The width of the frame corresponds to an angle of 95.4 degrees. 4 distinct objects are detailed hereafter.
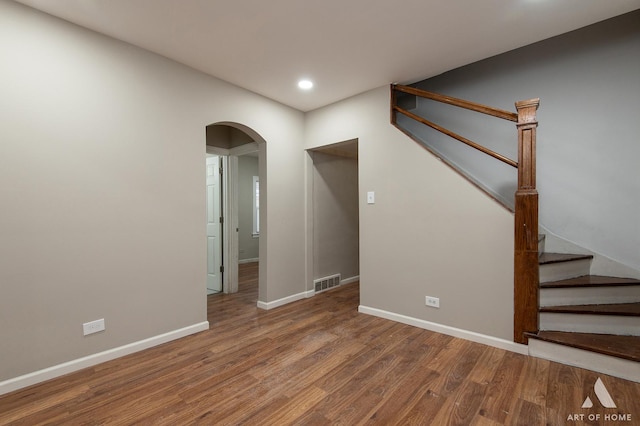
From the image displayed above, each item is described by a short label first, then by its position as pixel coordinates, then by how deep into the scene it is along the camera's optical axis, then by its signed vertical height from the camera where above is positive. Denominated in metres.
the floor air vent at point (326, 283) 4.22 -1.09
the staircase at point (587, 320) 2.03 -0.87
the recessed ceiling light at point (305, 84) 3.16 +1.40
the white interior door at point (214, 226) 4.30 -0.23
